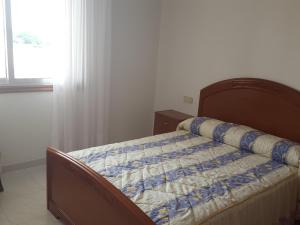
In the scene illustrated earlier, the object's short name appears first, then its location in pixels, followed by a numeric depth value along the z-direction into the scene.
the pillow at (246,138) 2.31
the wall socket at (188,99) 3.55
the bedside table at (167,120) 3.37
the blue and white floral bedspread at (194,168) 1.64
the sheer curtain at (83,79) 3.03
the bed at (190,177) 1.63
